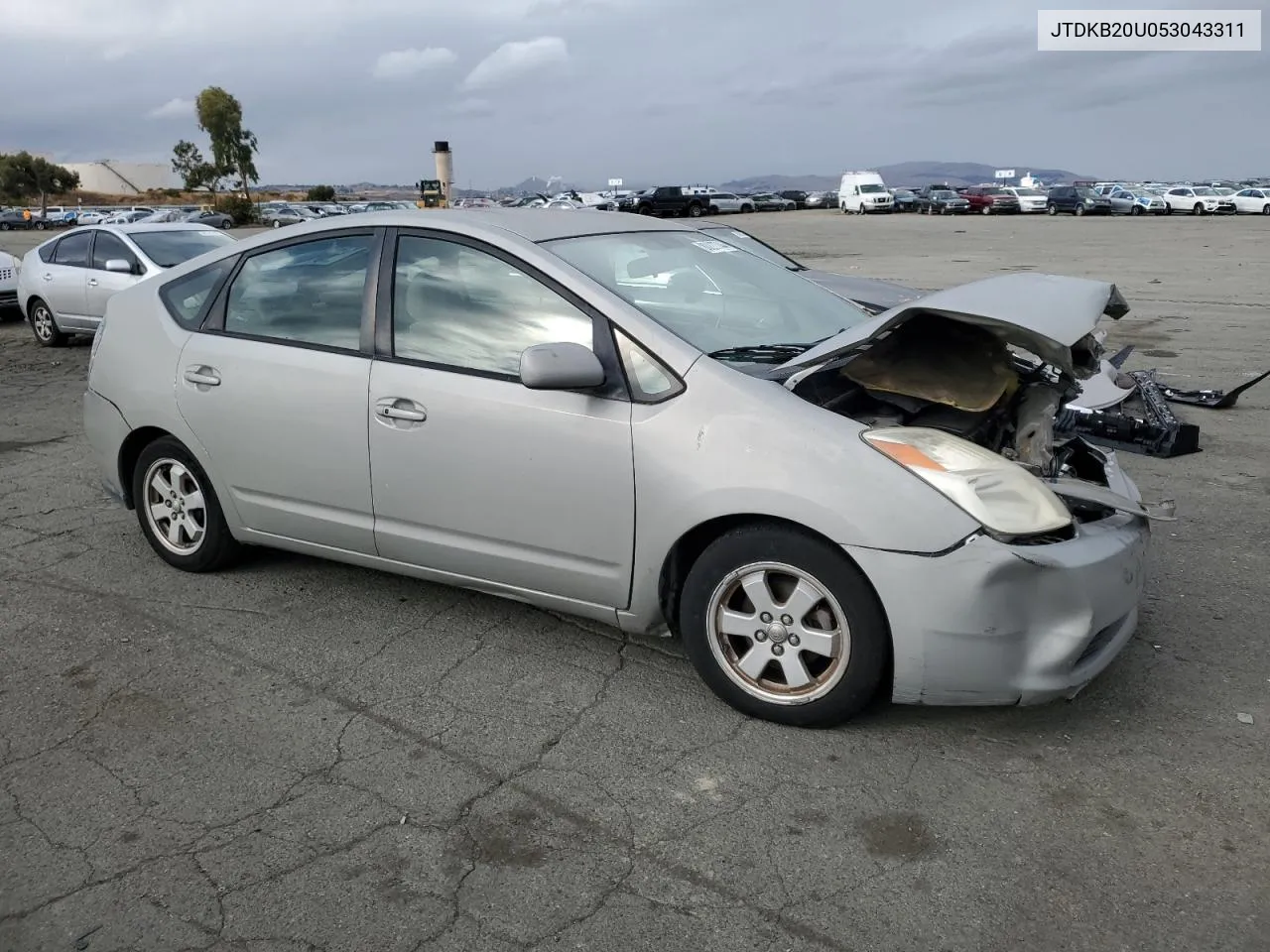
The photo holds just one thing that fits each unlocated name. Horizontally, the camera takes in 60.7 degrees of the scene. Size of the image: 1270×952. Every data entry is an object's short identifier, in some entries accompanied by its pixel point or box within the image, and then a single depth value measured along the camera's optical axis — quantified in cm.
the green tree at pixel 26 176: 7812
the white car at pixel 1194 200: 4653
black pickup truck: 5278
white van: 5797
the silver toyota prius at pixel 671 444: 315
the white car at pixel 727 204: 5947
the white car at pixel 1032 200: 5116
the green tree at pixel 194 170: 8606
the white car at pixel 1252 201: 4500
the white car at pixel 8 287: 1551
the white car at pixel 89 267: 1223
